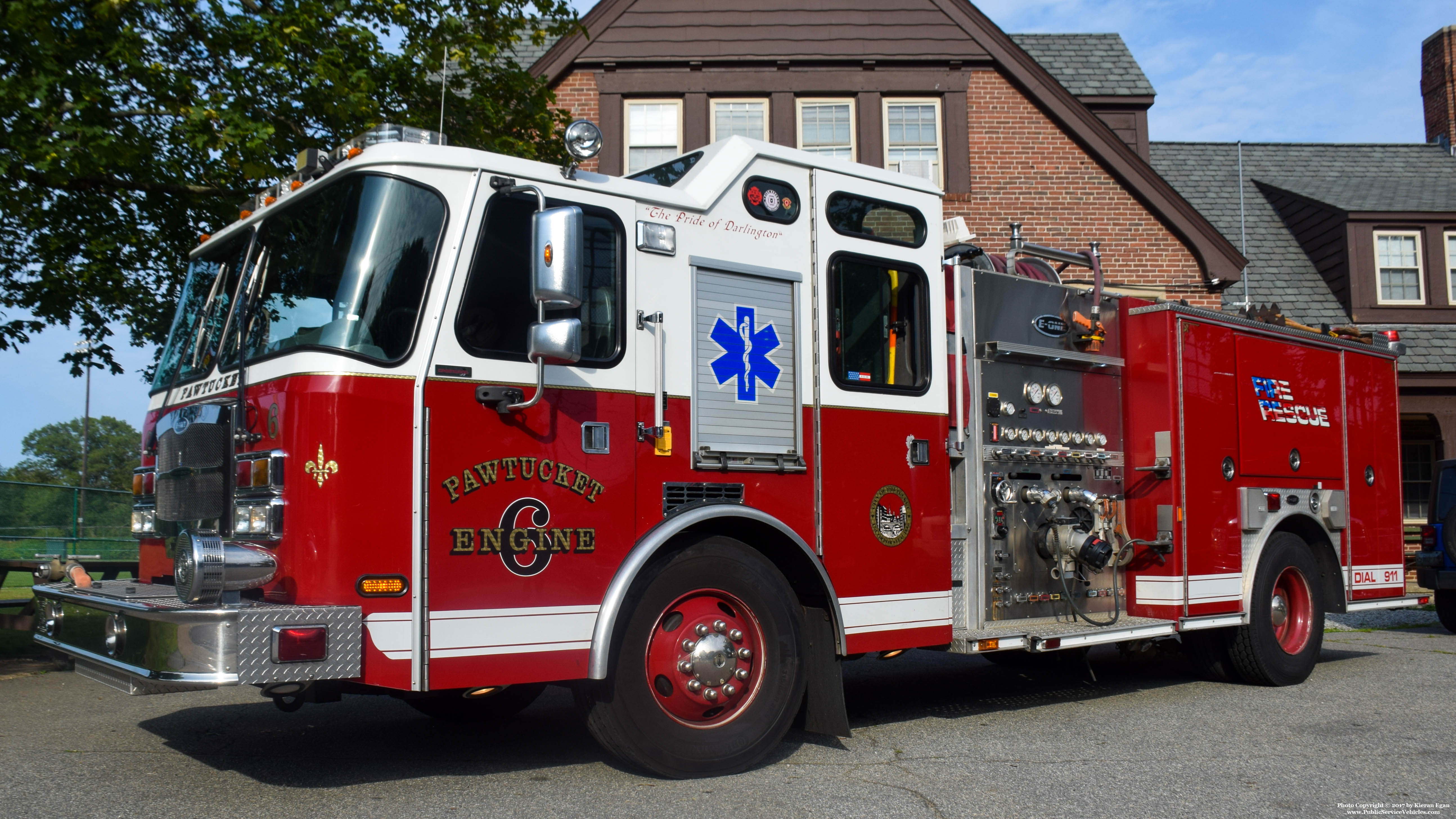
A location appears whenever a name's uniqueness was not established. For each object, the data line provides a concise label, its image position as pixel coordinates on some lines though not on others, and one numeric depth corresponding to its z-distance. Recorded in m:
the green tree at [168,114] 7.96
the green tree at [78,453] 66.62
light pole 9.94
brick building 16.39
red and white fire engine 4.53
